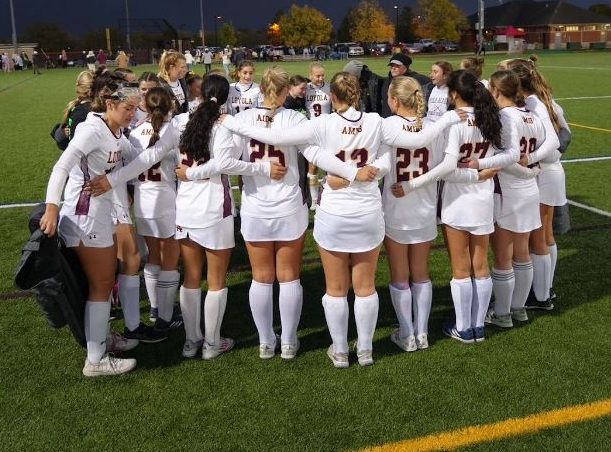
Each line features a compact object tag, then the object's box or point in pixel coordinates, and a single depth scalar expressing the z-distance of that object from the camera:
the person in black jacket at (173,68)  7.34
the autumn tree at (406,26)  115.68
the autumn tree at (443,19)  102.88
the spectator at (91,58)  50.91
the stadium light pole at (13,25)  54.76
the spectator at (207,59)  43.72
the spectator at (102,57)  47.86
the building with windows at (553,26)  103.00
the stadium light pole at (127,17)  68.14
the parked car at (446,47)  80.52
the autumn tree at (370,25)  106.12
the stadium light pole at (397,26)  112.65
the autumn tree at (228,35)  108.05
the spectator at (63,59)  57.64
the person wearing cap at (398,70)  8.43
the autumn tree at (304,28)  105.51
